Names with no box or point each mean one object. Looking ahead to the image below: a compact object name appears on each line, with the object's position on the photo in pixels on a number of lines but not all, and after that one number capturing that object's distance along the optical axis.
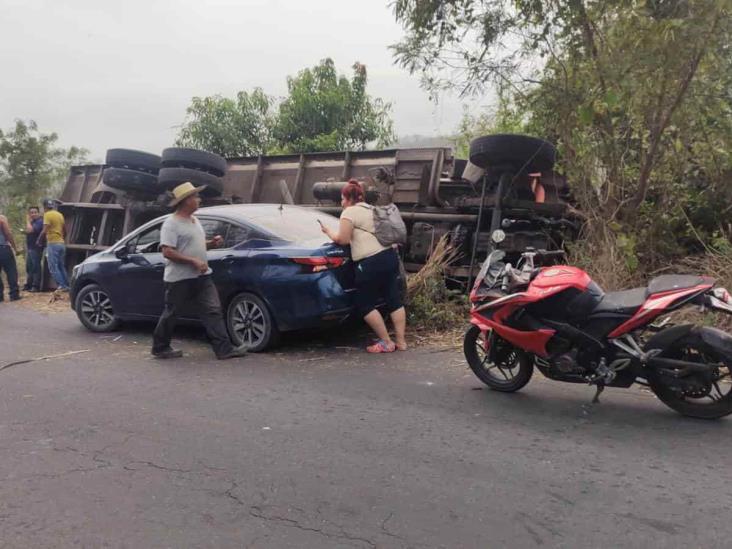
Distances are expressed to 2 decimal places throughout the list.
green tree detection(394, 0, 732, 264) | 6.33
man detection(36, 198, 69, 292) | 12.50
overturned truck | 8.15
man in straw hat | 6.40
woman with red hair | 6.50
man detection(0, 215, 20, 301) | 12.19
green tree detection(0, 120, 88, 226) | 23.16
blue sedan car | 6.46
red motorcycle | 4.23
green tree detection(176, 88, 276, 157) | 21.16
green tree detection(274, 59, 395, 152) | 20.81
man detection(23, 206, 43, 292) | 13.44
